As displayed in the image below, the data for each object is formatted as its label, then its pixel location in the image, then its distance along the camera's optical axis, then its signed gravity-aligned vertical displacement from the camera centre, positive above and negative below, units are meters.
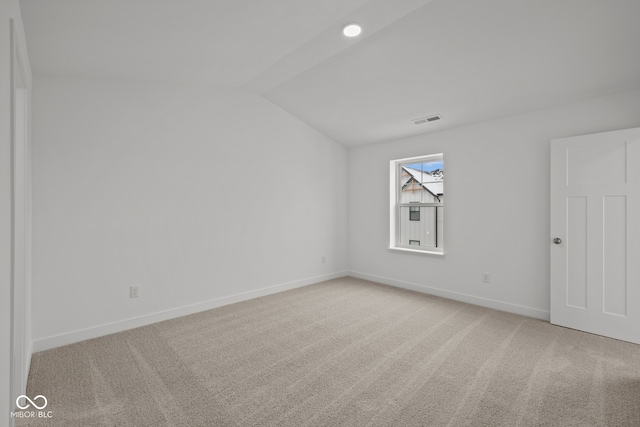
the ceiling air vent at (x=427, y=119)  3.76 +1.18
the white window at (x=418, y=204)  4.34 +0.14
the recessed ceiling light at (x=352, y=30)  2.47 +1.50
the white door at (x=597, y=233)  2.72 -0.19
